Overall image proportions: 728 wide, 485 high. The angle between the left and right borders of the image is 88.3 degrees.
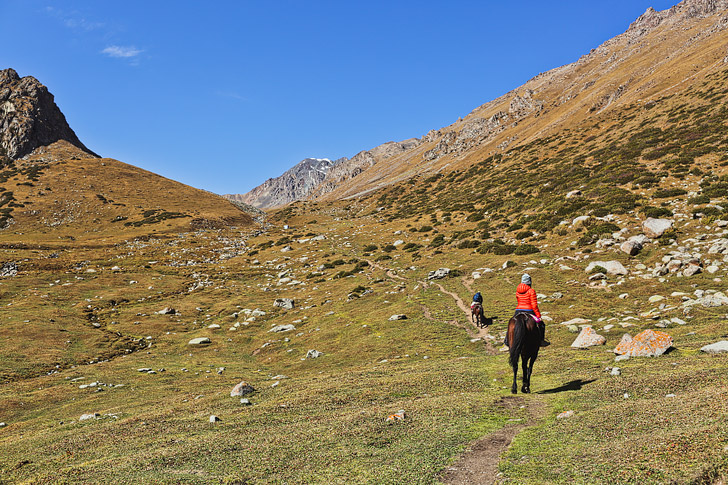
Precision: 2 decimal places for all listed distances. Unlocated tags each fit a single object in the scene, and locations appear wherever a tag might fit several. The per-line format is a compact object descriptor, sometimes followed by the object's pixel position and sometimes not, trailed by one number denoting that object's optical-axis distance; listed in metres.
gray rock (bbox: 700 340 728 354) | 13.79
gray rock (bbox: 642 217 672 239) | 31.69
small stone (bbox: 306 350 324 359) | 27.28
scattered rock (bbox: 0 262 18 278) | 52.80
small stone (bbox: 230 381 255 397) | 17.75
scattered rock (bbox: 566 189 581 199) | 51.13
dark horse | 14.41
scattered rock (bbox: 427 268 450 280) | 41.81
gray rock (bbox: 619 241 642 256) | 30.95
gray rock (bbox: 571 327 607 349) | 19.78
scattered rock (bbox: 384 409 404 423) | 11.23
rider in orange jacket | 14.62
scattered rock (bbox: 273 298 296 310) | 43.53
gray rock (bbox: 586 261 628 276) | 29.34
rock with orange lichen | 15.41
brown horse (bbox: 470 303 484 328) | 27.52
